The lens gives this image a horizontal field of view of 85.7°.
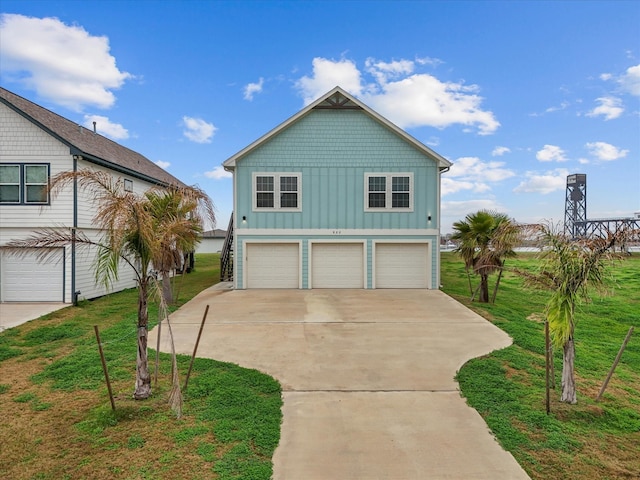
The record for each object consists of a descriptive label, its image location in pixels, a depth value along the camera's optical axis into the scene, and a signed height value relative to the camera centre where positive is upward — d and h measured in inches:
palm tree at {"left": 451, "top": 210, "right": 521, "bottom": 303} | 446.3 -3.4
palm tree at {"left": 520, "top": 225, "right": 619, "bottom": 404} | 176.7 -21.3
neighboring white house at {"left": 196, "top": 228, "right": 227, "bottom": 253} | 1515.7 -42.2
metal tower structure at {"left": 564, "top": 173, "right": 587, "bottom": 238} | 1920.5 +235.7
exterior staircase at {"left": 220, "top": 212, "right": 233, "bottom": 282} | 652.1 -53.3
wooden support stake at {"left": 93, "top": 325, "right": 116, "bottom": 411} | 168.7 -82.0
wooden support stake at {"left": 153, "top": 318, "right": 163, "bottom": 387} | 201.9 -83.0
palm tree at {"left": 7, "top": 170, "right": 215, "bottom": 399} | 173.2 -1.6
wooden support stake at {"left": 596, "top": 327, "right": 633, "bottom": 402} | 188.5 -84.7
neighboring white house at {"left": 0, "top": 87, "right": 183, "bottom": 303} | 462.0 +42.9
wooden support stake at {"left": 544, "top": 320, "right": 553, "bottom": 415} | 173.8 -67.4
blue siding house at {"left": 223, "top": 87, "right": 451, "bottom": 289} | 563.5 +64.0
